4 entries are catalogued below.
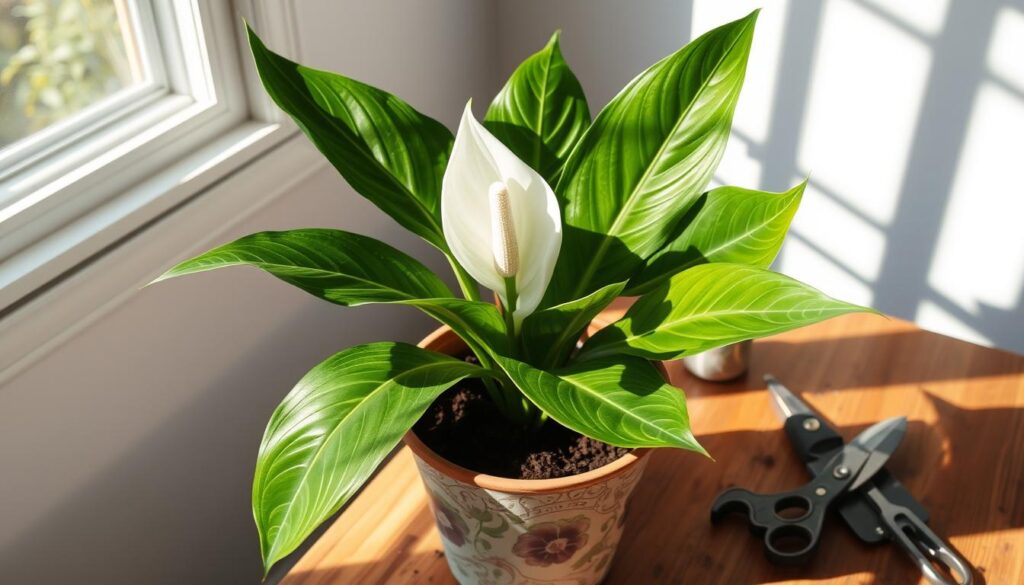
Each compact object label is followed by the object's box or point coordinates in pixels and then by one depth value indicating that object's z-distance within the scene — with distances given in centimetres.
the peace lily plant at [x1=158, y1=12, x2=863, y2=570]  56
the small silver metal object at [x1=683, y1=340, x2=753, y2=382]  92
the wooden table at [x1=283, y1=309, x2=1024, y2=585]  78
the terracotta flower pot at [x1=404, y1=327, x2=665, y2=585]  62
